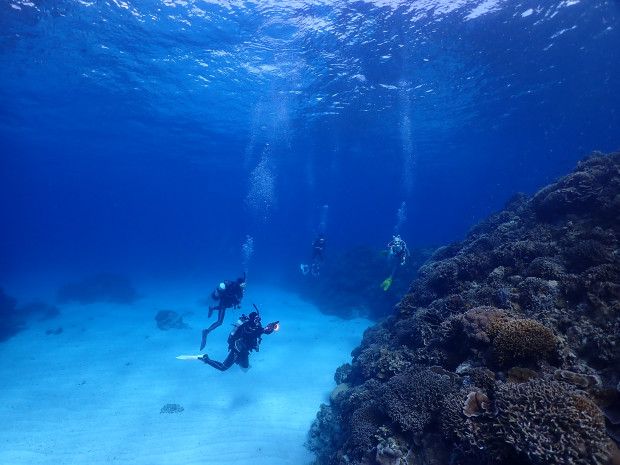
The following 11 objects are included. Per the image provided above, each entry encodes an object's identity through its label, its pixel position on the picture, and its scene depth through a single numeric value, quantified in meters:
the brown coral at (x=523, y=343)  4.23
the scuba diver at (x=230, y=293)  11.98
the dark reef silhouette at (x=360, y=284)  20.88
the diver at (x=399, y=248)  13.83
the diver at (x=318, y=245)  19.30
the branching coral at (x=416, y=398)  4.69
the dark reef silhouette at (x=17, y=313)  19.62
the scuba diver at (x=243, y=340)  9.73
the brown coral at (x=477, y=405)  3.79
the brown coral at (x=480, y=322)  4.85
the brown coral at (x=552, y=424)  2.88
